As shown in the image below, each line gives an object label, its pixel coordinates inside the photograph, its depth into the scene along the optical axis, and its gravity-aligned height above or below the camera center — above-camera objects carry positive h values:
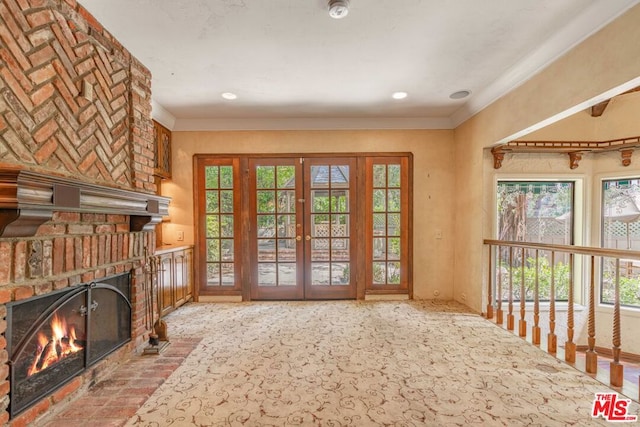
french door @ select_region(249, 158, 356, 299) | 4.23 -0.20
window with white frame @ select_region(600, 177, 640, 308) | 3.76 -0.32
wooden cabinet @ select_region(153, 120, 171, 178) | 3.79 +0.80
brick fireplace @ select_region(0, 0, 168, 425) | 1.45 +0.29
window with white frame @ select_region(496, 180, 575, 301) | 4.00 -0.17
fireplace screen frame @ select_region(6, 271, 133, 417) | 1.52 -0.73
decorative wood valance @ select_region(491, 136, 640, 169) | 3.54 +0.77
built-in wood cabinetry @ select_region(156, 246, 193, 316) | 3.36 -0.87
